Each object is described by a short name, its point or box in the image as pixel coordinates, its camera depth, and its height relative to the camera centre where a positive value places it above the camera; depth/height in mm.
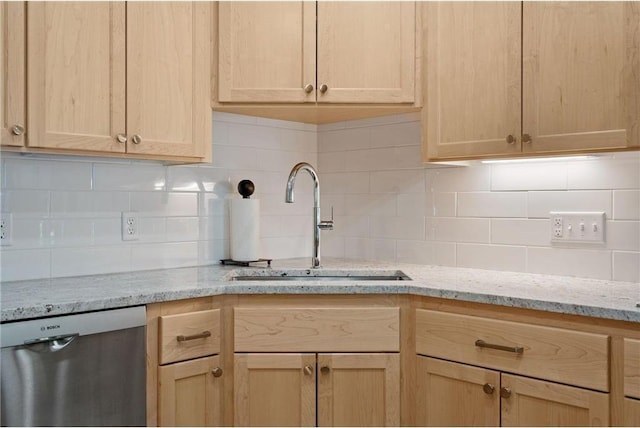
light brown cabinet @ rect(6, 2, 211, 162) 2002 +470
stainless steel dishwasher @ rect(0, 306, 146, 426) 1651 -431
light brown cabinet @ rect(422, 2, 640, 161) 1938 +468
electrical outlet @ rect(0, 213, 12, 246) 2150 -44
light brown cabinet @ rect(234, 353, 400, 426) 2109 -580
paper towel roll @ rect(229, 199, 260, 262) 2691 -58
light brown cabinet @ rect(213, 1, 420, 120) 2443 +636
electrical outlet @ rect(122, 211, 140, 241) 2461 -40
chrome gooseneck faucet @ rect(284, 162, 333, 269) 2539 -9
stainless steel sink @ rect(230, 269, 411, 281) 2529 -235
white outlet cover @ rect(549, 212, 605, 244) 2230 -33
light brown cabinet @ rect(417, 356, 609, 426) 1730 -538
